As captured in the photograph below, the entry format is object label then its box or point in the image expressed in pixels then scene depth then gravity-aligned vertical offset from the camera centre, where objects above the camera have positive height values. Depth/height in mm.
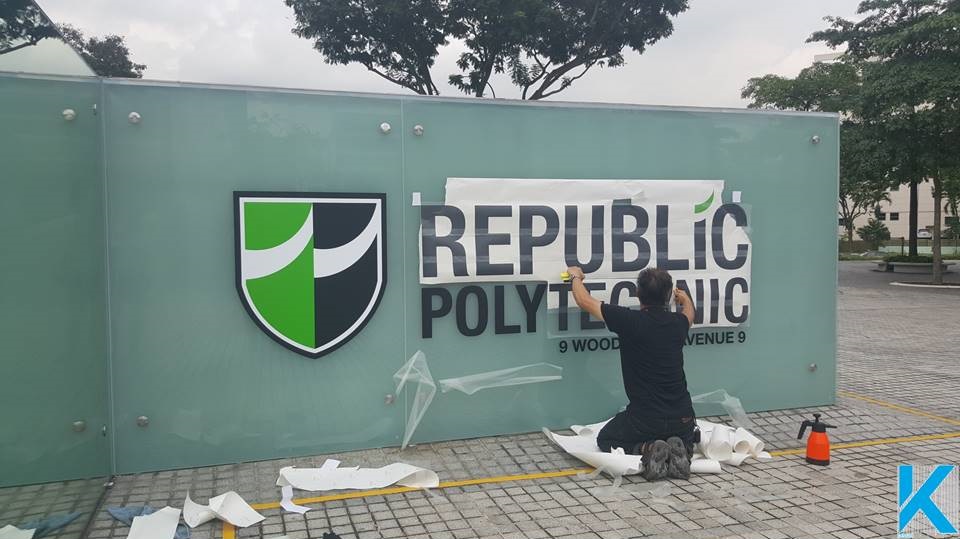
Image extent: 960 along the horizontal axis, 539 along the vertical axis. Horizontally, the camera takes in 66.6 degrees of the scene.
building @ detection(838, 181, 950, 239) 78750 +3206
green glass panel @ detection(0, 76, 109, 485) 4125 -248
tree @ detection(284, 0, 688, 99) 20294 +6087
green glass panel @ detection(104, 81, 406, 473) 5199 -178
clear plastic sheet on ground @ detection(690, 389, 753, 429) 6379 -1439
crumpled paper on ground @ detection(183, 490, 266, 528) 4398 -1637
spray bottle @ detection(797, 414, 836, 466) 5543 -1557
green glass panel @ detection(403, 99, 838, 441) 5977 +231
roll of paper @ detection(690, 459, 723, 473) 5332 -1635
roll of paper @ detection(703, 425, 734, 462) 5527 -1557
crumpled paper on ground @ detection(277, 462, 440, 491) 5023 -1633
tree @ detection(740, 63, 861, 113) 31453 +6808
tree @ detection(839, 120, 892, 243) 22938 +2634
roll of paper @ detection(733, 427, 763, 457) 5672 -1574
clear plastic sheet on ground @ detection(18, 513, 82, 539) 3674 -1467
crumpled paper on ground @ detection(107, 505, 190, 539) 4402 -1644
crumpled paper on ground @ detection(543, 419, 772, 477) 5191 -1574
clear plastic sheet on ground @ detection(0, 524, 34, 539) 3329 -1336
